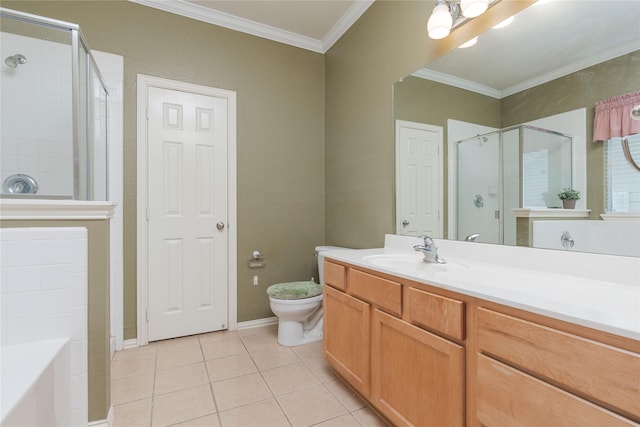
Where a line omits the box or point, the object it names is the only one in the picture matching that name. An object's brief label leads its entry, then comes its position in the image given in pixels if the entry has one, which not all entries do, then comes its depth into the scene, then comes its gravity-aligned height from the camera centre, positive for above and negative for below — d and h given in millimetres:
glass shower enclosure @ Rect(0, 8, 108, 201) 1953 +681
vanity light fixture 1617 +1077
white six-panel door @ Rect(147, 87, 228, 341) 2436 +1
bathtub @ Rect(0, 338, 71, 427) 948 -599
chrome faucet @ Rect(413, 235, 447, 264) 1587 -209
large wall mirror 1133 +436
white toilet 2305 -743
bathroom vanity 696 -405
